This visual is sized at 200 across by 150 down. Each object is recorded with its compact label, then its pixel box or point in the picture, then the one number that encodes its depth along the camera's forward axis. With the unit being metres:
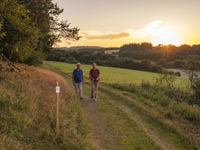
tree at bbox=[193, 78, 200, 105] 12.18
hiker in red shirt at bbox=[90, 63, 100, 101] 9.20
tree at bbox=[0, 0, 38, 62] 8.38
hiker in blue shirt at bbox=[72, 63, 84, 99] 8.66
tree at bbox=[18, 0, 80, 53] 16.62
